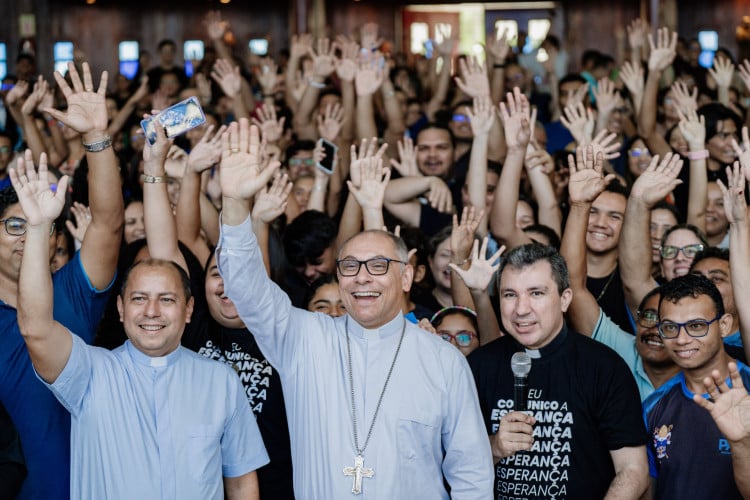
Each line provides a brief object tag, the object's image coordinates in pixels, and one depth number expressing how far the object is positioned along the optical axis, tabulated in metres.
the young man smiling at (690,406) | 3.55
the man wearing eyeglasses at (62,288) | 3.40
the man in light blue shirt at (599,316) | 4.13
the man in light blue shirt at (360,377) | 3.17
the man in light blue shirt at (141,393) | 3.13
